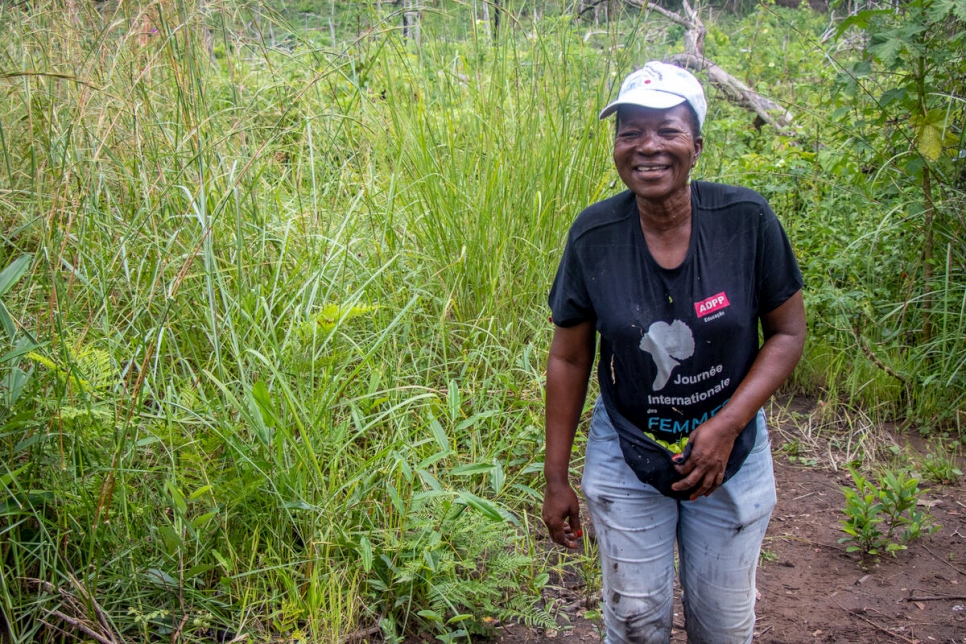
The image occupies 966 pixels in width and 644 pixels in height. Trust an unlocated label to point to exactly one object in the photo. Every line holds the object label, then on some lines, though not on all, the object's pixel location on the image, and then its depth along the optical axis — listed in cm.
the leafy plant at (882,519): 356
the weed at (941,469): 417
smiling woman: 224
